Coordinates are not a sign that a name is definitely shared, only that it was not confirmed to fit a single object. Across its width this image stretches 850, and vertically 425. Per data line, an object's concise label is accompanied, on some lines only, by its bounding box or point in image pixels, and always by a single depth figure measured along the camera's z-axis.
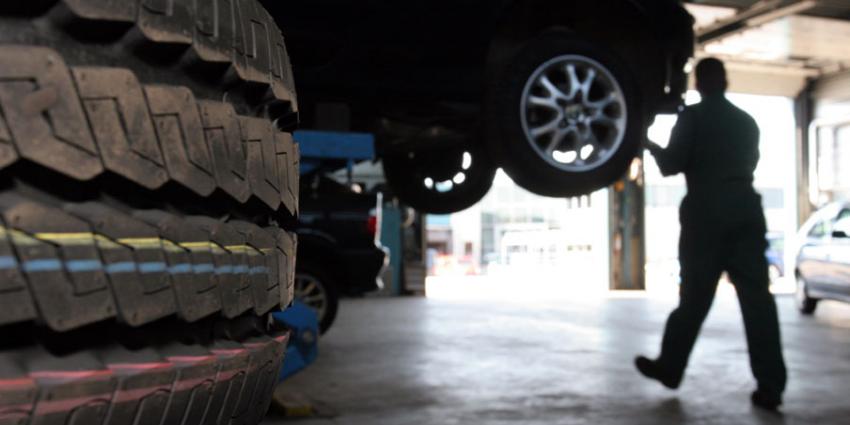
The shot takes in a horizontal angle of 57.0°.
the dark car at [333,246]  5.34
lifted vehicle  3.15
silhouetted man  3.25
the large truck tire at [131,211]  0.71
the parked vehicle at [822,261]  8.01
